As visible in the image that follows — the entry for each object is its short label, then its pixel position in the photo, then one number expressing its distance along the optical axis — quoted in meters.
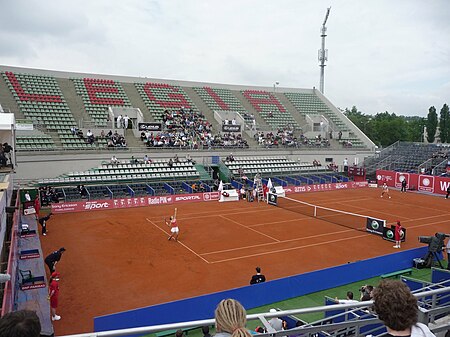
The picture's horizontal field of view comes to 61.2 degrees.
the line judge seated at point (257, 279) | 13.39
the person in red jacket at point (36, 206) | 24.72
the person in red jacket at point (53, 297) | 11.73
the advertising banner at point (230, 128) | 46.75
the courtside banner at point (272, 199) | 31.78
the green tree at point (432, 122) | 76.62
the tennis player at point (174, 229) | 20.45
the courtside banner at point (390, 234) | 20.70
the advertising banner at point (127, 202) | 28.27
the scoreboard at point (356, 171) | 45.25
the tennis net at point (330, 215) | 23.52
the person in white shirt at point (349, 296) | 10.91
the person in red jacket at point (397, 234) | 19.70
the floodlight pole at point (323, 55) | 62.06
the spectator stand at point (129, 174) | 32.59
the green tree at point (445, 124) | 73.69
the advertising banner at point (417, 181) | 38.34
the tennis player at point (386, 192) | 35.46
